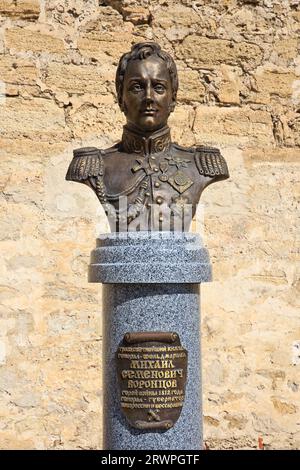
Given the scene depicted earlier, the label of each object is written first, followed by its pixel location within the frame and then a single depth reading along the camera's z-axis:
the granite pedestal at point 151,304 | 3.68
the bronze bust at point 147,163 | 3.91
